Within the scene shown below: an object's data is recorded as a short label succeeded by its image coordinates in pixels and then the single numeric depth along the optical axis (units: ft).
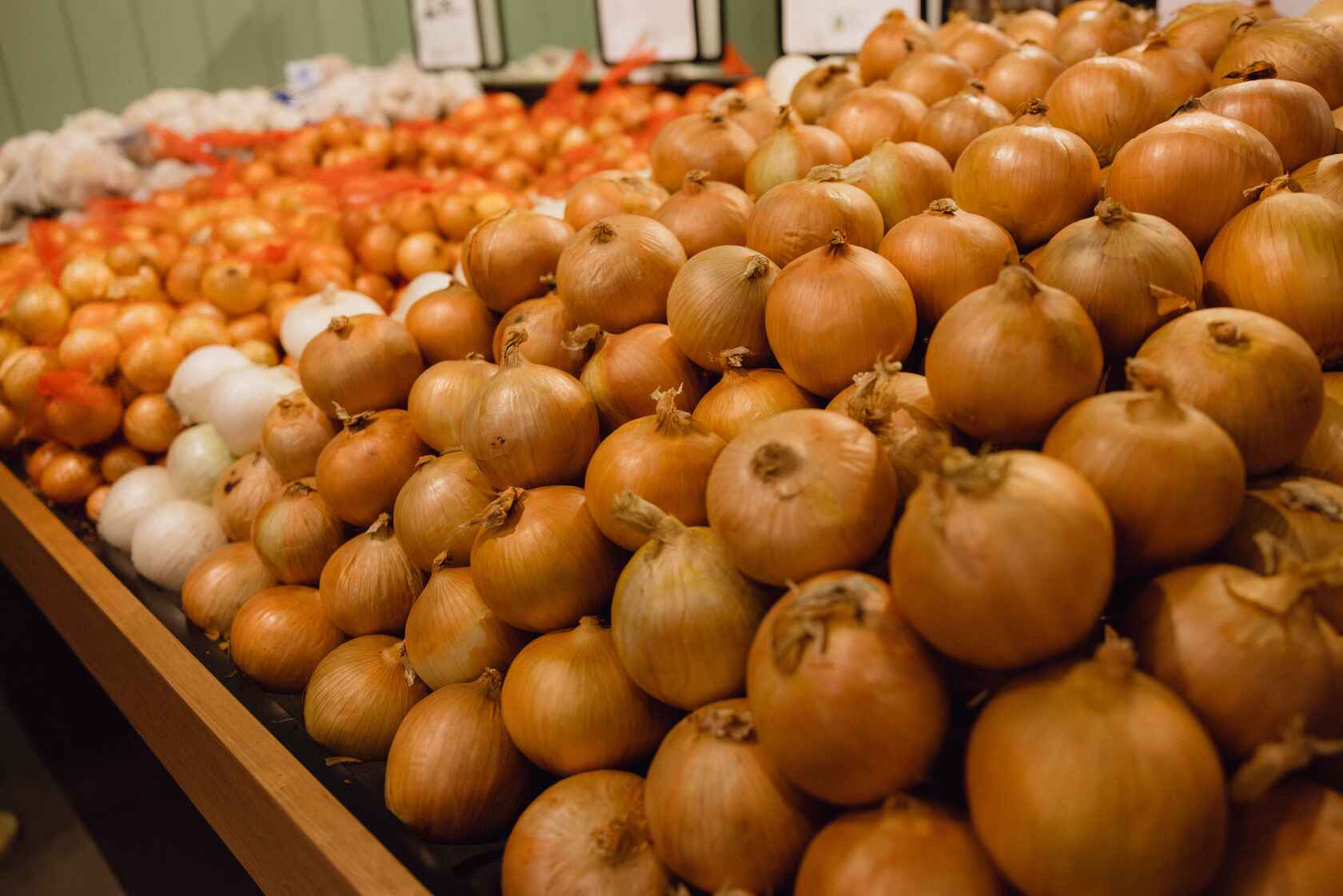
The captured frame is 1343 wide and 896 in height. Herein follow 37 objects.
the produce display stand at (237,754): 3.20
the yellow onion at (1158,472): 2.32
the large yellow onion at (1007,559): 2.12
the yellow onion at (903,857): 2.23
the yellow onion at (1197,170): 3.41
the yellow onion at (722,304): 3.62
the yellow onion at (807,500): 2.60
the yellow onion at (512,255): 4.65
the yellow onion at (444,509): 3.92
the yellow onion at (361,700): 3.88
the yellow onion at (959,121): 4.53
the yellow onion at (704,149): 5.02
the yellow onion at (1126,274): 3.00
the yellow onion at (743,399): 3.46
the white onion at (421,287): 6.74
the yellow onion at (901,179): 4.16
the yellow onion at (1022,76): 5.06
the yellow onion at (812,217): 3.79
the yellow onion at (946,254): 3.41
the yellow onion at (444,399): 4.27
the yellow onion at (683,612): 2.85
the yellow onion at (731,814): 2.58
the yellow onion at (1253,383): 2.60
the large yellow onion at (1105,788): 1.99
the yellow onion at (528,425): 3.58
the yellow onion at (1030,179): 3.65
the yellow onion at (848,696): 2.29
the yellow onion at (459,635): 3.72
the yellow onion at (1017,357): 2.60
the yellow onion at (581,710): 3.18
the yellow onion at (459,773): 3.36
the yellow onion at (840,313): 3.19
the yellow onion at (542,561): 3.36
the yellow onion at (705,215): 4.36
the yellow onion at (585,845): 2.82
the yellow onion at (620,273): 4.04
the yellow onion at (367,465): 4.34
